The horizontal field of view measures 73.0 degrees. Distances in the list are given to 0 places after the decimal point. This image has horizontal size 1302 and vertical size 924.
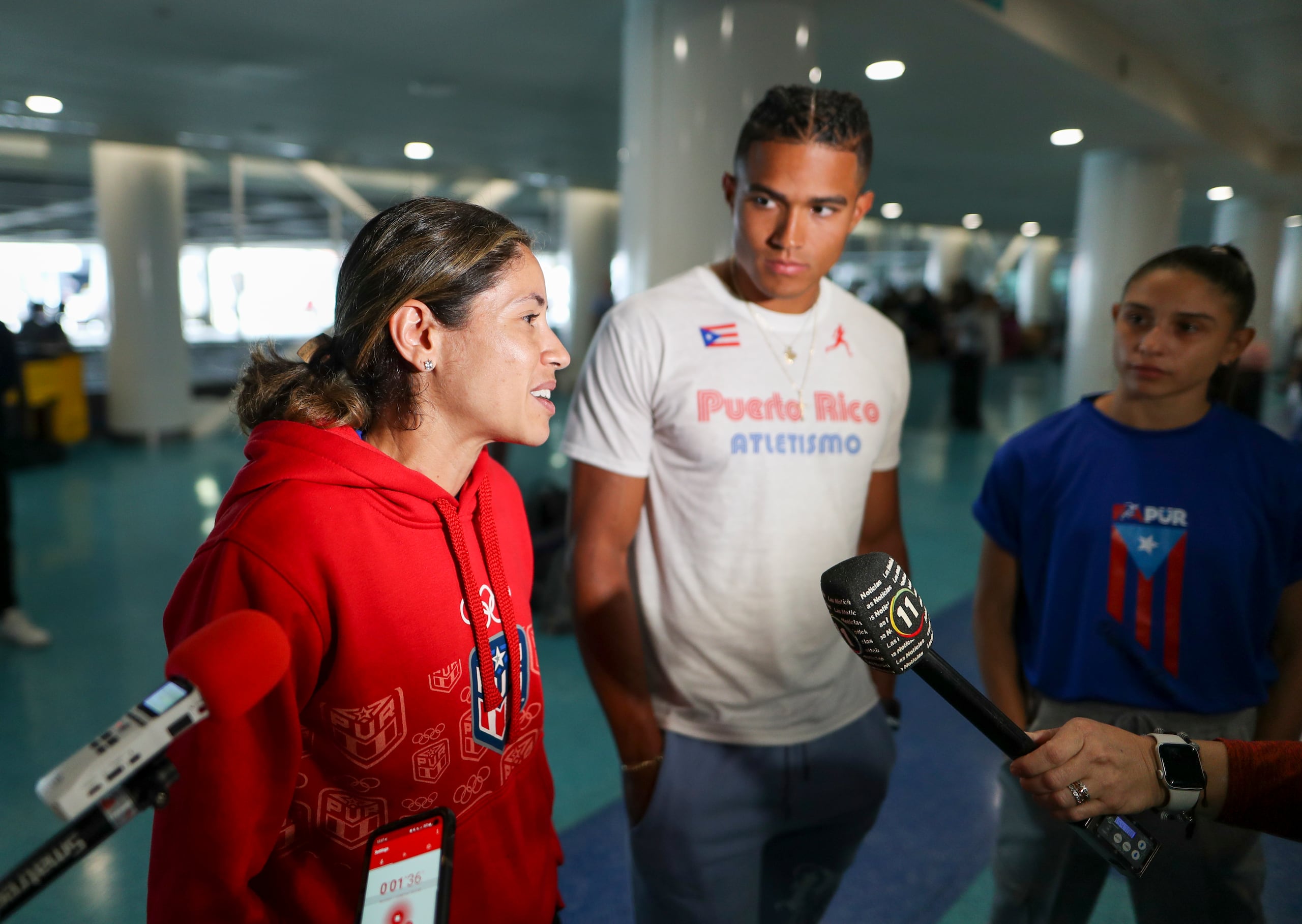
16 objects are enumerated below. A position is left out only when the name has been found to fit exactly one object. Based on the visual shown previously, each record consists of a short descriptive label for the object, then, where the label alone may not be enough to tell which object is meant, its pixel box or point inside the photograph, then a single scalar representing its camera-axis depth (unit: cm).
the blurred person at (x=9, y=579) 375
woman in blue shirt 148
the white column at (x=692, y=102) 352
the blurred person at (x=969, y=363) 959
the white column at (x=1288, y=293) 1516
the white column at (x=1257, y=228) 1283
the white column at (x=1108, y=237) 848
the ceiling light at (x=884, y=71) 558
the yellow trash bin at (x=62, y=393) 815
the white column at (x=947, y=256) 2172
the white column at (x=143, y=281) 873
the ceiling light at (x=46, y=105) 690
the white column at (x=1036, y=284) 2386
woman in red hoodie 86
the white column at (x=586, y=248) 1318
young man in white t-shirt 145
